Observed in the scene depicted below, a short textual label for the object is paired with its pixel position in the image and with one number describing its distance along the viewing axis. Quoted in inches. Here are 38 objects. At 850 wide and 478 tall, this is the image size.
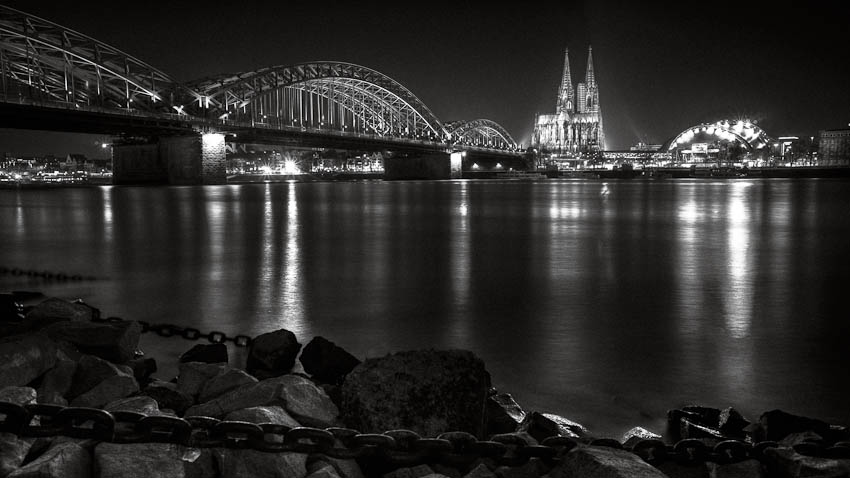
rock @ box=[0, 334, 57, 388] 162.1
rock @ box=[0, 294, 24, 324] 266.1
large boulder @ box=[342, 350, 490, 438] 143.2
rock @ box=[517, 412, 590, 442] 153.3
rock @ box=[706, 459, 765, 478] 119.0
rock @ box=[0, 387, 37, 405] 146.3
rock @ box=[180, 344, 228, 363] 209.9
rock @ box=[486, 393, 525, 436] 159.5
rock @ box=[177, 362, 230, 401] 177.9
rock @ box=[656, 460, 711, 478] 120.2
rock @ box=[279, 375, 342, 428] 147.4
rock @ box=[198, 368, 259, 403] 168.4
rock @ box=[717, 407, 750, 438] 158.7
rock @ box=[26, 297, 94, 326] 234.4
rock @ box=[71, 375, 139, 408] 161.6
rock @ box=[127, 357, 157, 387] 194.5
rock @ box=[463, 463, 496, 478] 118.3
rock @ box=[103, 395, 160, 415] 145.0
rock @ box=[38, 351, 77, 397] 166.7
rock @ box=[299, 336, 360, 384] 197.3
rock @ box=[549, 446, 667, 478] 108.0
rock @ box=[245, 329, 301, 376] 208.5
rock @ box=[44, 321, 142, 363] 198.1
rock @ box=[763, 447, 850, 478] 115.8
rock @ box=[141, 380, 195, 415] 162.9
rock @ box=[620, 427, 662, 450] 150.4
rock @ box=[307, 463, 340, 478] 117.3
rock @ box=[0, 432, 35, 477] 115.5
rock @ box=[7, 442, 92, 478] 108.8
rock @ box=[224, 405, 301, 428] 135.2
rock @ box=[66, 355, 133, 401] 172.4
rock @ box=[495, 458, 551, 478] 119.7
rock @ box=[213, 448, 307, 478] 117.7
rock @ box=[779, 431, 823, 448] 135.4
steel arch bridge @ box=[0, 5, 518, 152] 2375.7
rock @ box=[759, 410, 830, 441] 151.3
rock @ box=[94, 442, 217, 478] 112.9
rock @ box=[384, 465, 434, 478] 120.5
